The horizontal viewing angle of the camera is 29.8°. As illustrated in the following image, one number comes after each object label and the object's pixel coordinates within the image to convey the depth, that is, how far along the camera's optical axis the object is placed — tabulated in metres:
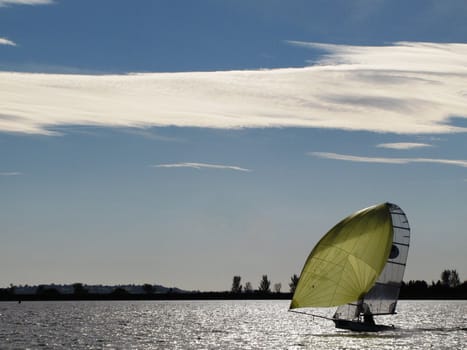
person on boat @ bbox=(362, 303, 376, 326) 82.19
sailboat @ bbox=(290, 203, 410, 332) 80.12
